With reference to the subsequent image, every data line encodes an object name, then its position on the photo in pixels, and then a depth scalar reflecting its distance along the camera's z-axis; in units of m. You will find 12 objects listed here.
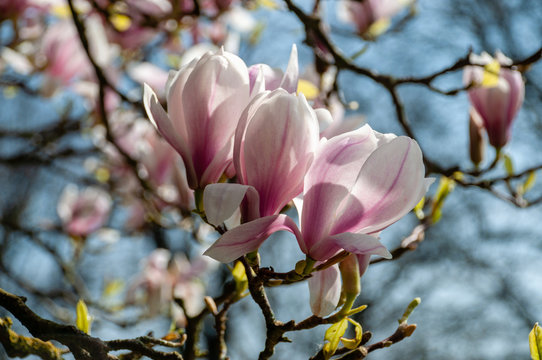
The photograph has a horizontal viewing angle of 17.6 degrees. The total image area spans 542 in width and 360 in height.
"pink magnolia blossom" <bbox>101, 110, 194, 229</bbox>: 2.28
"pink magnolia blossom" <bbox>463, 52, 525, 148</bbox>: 1.50
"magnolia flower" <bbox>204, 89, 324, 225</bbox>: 1.04
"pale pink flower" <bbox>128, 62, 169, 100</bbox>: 1.78
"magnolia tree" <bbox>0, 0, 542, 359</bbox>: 1.05
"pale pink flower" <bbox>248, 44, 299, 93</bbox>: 1.09
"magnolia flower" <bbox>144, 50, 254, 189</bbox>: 1.08
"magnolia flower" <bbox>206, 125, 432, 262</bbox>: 1.04
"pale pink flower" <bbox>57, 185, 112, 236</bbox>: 3.19
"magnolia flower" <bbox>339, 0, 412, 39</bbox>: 2.53
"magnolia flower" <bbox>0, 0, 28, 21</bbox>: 2.39
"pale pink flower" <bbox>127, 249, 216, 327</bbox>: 2.87
